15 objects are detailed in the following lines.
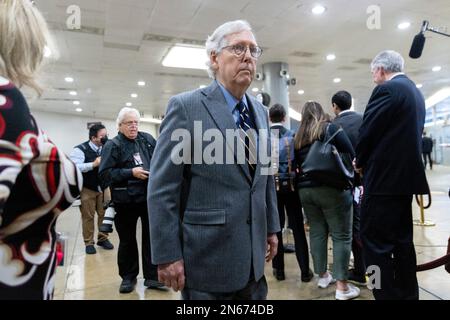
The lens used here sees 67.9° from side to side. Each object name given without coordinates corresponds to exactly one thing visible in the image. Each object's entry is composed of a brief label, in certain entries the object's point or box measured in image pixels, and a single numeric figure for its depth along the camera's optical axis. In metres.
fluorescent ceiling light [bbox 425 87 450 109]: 14.76
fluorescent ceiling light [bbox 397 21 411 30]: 6.29
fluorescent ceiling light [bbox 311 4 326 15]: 5.48
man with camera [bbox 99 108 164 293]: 2.79
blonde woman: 0.64
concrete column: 8.28
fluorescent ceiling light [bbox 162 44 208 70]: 7.42
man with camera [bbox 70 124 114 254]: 4.20
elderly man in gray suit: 1.21
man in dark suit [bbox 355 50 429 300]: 1.93
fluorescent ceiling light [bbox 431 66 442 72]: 9.97
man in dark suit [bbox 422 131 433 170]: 14.65
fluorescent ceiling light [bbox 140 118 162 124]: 19.11
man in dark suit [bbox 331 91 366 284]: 2.79
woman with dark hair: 2.55
